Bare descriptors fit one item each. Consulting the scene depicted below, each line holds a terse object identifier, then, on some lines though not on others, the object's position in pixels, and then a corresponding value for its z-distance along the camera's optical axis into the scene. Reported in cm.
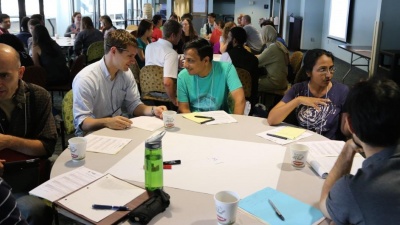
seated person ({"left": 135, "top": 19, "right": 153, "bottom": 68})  566
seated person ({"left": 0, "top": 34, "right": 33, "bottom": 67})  453
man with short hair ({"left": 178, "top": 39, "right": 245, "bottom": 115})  289
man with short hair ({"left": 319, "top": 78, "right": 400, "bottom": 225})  105
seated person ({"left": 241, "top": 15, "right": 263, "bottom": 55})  630
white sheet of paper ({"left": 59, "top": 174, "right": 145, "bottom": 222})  129
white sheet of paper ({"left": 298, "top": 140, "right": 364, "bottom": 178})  165
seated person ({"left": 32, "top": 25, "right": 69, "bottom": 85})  471
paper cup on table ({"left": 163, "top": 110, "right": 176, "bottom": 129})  222
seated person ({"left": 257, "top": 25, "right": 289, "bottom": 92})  463
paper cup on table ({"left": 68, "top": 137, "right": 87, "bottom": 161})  171
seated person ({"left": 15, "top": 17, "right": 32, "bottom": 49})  695
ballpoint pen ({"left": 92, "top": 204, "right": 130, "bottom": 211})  130
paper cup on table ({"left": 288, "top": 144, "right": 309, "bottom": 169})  167
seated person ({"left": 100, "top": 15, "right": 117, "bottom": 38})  768
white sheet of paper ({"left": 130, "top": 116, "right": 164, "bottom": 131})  225
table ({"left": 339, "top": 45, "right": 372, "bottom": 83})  667
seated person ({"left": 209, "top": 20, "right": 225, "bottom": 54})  781
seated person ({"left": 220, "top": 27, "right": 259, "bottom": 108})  443
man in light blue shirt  236
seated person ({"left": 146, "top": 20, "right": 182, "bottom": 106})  395
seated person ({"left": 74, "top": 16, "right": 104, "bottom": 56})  679
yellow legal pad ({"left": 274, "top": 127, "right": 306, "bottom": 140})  211
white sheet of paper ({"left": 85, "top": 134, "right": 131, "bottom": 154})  187
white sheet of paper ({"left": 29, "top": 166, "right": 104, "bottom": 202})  140
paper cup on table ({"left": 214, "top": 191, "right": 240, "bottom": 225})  118
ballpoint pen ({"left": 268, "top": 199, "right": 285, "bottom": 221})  128
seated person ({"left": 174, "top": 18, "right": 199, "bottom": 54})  720
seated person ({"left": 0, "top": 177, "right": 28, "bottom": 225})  102
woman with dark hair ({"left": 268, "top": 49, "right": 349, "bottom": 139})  241
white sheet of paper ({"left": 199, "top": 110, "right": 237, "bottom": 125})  239
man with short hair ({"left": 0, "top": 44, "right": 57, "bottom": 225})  188
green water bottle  137
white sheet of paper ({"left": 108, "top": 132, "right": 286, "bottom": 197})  153
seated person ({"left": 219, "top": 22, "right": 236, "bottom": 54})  609
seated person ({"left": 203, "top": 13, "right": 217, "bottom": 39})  996
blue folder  128
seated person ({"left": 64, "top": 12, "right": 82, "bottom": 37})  839
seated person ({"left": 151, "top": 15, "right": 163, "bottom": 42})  747
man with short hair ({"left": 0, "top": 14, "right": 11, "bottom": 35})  688
